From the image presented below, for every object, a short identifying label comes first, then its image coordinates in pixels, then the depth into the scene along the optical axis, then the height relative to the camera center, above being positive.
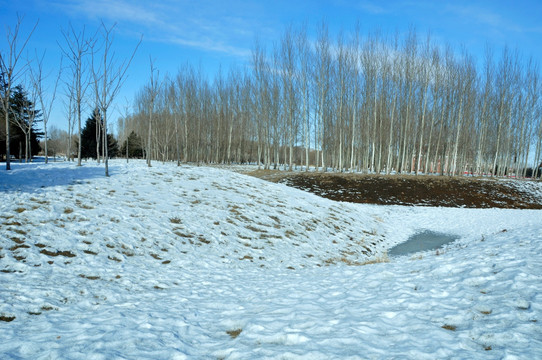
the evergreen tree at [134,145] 53.88 +1.27
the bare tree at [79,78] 14.83 +3.60
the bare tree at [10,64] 12.60 +3.31
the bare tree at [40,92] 18.55 +3.55
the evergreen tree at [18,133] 28.70 +1.37
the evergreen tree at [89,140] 43.69 +1.43
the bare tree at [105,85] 13.73 +3.01
